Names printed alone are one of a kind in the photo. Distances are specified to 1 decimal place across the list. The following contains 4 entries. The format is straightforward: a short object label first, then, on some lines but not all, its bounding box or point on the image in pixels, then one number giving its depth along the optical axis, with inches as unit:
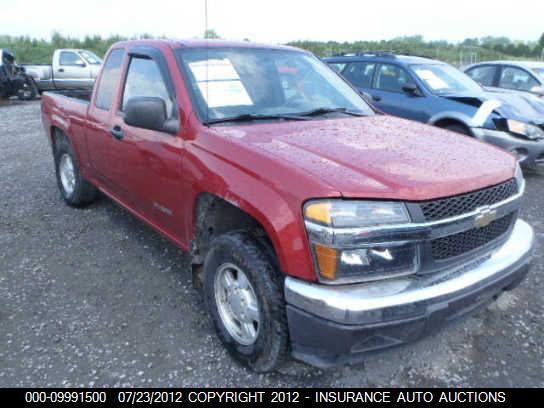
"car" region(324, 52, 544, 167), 225.3
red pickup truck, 77.0
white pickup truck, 589.6
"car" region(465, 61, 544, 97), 321.7
